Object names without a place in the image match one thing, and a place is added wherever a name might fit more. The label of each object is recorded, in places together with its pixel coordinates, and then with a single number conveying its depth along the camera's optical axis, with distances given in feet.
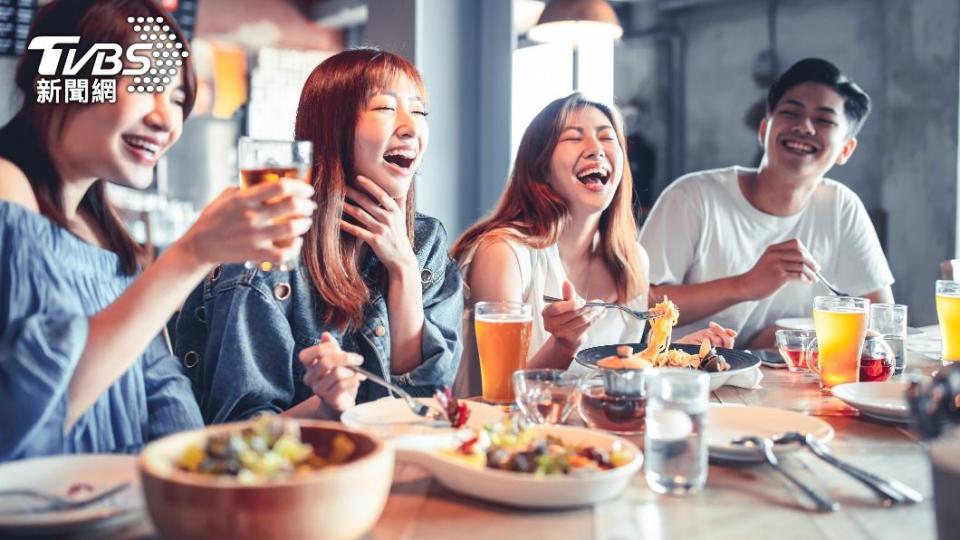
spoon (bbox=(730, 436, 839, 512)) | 3.59
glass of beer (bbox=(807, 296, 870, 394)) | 6.03
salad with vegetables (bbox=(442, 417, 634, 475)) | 3.60
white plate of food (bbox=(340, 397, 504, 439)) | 4.36
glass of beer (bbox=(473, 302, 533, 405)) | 5.60
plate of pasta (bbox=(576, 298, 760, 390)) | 5.81
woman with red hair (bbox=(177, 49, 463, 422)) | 5.92
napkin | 5.97
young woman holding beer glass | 3.86
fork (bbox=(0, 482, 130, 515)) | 3.21
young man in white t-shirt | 10.46
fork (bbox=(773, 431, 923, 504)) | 3.70
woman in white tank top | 7.95
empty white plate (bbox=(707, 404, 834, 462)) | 4.35
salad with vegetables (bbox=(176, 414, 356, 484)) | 2.94
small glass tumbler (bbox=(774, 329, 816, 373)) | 6.64
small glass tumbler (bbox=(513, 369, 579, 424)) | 4.65
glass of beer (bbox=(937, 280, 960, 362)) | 6.82
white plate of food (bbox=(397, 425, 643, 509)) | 3.44
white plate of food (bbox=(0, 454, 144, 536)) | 2.99
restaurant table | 3.33
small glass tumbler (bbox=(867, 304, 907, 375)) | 6.63
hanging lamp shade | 12.28
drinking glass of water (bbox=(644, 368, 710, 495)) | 3.81
